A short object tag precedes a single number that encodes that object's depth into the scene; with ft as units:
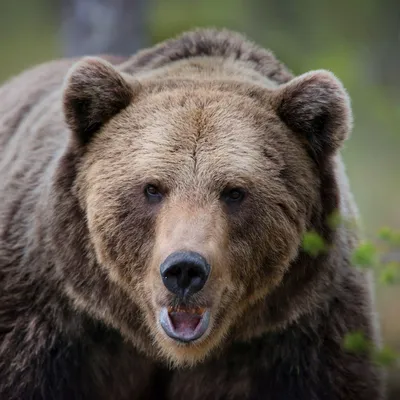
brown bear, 41.70
